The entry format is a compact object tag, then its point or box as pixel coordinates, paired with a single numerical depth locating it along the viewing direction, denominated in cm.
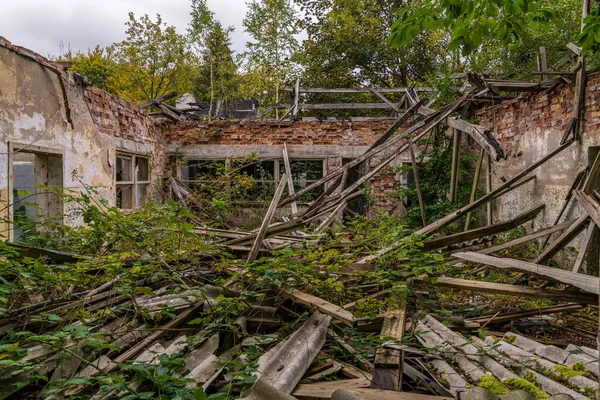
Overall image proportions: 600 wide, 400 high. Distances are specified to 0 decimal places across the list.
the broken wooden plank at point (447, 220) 440
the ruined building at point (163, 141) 553
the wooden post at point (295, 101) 1127
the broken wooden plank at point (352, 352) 291
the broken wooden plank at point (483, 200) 502
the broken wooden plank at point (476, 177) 771
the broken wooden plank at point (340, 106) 1156
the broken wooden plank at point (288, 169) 998
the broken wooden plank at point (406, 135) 748
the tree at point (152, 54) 1736
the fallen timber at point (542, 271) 325
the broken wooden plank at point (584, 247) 441
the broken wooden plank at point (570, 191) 563
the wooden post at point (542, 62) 692
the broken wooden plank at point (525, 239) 458
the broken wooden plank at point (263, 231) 464
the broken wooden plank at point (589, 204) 424
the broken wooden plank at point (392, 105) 1107
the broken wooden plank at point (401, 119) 840
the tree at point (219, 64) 1923
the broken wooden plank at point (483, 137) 543
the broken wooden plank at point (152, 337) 279
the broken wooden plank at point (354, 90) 1156
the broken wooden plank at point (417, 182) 730
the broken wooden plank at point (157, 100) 981
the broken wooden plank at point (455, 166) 748
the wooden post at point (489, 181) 778
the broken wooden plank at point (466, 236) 468
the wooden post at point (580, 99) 572
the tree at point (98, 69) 1948
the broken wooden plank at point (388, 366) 251
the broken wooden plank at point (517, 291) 357
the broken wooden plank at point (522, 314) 391
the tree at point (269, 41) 2053
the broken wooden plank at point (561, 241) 424
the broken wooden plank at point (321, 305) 312
